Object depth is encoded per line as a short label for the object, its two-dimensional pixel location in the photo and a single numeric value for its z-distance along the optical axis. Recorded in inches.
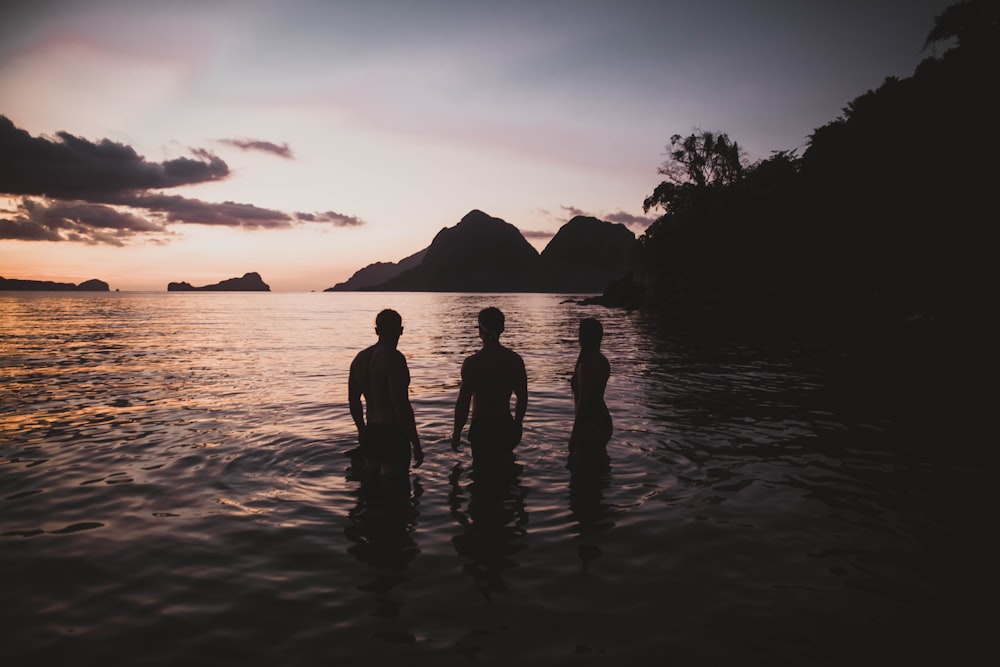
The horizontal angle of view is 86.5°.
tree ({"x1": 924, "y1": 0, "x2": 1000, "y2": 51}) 1349.7
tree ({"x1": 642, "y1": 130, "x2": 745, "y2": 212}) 3161.9
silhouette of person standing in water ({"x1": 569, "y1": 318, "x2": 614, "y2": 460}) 329.4
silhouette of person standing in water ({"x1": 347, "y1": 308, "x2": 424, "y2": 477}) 289.3
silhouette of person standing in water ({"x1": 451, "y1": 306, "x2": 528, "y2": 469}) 308.2
